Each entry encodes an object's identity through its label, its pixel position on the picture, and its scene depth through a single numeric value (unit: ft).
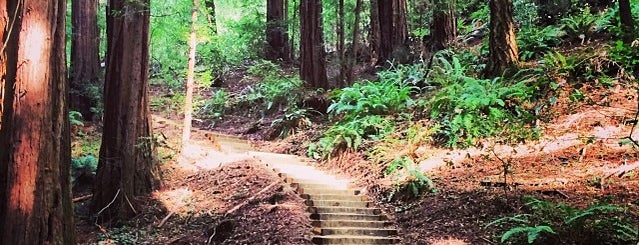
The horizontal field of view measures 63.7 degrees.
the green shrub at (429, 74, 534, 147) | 27.70
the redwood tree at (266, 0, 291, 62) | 66.03
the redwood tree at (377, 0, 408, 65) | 48.16
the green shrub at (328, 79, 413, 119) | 35.53
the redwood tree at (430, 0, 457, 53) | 42.59
